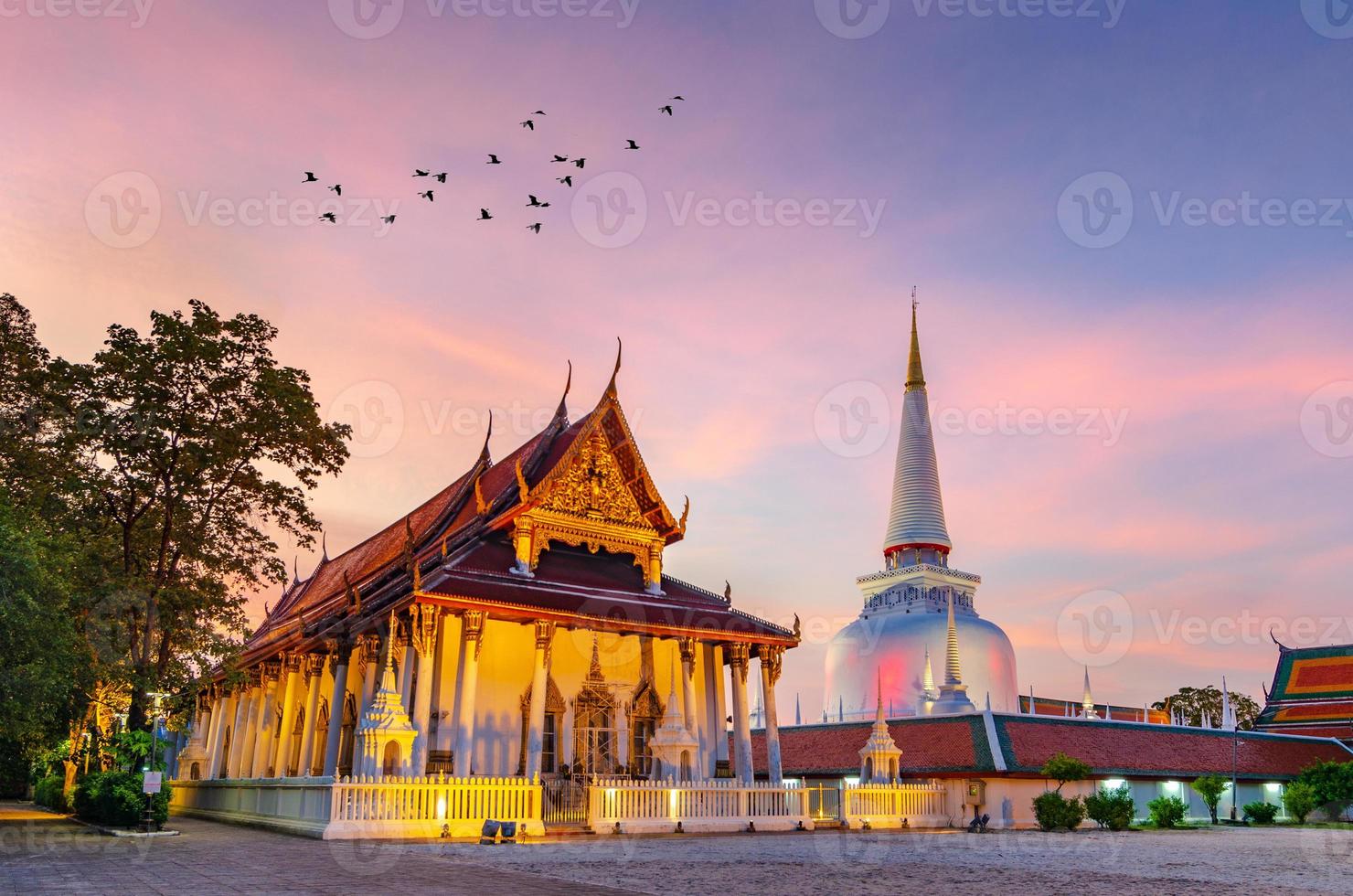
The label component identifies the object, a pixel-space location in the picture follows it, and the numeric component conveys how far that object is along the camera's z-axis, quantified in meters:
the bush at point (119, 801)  19.31
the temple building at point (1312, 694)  45.69
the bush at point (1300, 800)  33.78
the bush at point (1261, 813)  33.75
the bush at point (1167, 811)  29.08
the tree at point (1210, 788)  31.38
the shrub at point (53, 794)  32.44
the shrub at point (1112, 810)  27.80
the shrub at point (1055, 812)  26.84
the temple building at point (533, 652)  22.06
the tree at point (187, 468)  21.72
